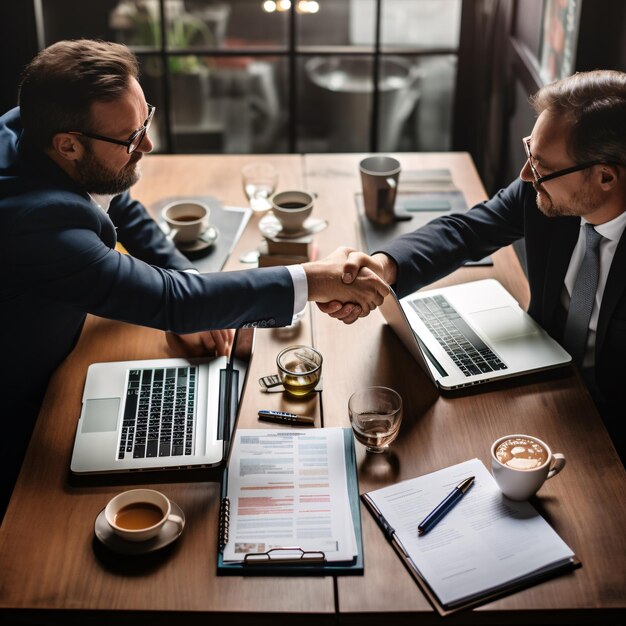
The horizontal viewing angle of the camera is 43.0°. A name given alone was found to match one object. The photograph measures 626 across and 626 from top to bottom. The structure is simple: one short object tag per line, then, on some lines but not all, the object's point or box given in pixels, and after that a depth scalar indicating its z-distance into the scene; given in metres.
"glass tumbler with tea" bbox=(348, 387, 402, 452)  1.45
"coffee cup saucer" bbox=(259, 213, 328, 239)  2.10
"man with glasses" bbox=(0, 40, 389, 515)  1.59
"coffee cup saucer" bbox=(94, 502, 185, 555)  1.26
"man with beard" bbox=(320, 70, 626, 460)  1.64
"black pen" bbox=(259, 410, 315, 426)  1.54
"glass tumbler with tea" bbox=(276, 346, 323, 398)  1.59
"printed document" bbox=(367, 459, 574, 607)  1.22
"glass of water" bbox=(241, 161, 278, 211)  2.31
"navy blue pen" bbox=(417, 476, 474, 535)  1.30
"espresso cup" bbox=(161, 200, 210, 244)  2.11
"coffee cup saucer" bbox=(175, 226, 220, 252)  2.11
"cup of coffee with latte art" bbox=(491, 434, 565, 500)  1.32
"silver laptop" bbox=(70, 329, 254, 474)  1.44
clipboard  1.24
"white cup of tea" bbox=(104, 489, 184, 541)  1.29
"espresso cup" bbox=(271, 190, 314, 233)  2.06
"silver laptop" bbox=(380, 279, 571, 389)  1.63
